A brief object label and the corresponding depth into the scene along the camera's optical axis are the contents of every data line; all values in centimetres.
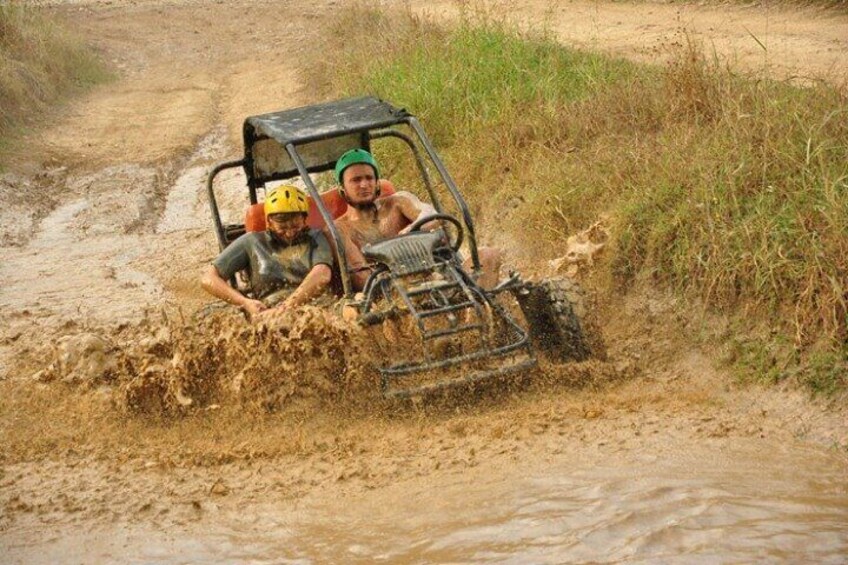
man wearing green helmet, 1570
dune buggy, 1345
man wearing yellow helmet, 1547
